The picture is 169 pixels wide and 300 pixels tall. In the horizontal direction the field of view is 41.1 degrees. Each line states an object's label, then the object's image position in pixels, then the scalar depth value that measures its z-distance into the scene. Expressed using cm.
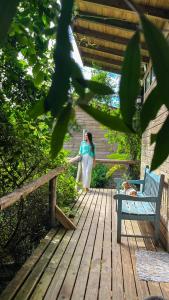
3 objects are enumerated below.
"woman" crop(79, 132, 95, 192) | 478
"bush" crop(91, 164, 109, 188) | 597
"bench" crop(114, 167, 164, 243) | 241
